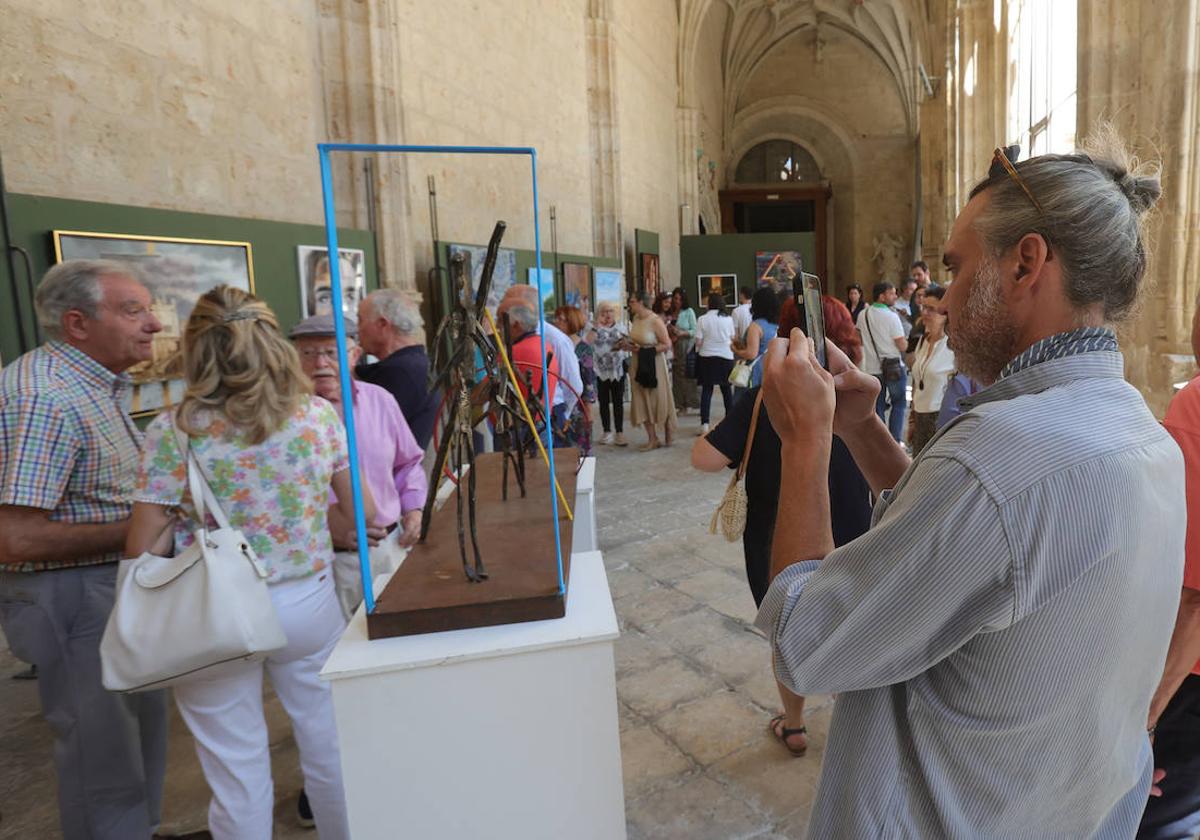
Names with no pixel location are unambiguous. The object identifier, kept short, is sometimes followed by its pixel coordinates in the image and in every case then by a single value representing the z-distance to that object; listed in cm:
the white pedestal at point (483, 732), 165
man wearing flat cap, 274
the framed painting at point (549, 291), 945
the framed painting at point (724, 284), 1666
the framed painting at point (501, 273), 782
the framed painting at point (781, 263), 1459
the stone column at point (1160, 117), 550
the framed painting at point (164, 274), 366
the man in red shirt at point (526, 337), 468
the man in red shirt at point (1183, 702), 168
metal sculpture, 195
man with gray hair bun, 89
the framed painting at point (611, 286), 1128
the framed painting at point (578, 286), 1007
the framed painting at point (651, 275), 1342
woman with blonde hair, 196
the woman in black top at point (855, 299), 1062
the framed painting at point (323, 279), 530
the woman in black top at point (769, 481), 260
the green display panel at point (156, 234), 330
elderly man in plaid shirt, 205
